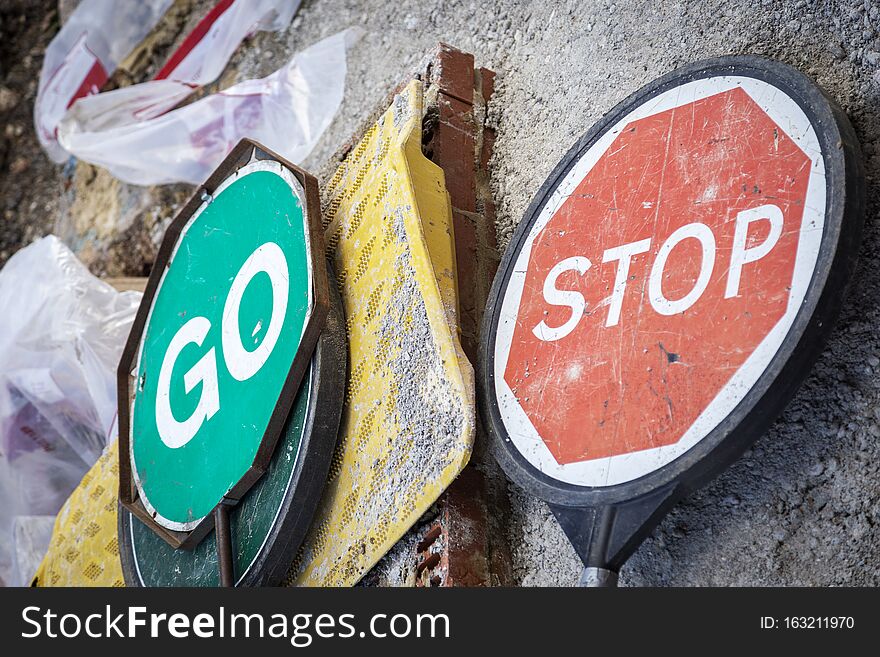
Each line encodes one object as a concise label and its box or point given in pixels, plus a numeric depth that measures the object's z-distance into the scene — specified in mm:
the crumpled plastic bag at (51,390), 2168
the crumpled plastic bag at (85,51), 2754
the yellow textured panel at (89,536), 1758
